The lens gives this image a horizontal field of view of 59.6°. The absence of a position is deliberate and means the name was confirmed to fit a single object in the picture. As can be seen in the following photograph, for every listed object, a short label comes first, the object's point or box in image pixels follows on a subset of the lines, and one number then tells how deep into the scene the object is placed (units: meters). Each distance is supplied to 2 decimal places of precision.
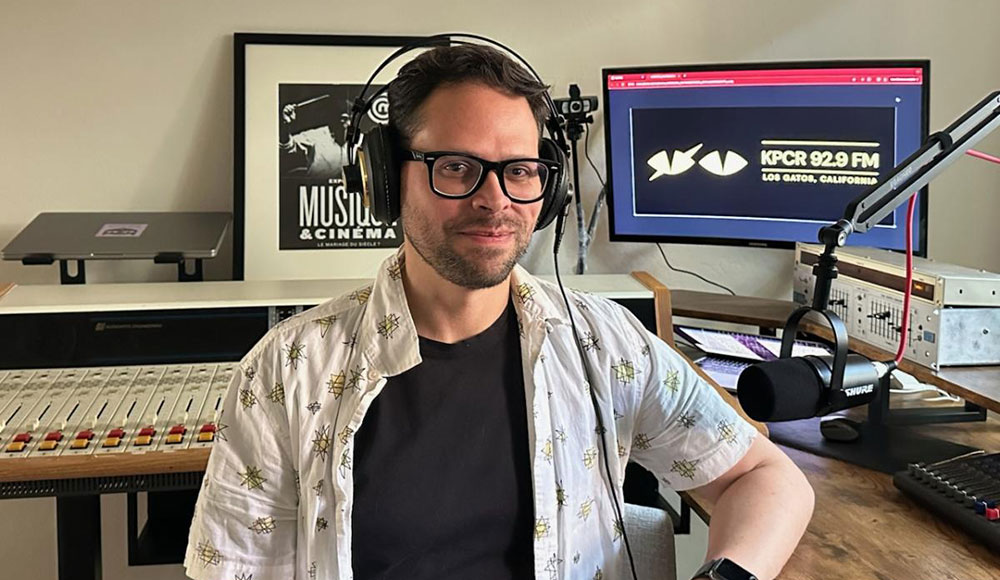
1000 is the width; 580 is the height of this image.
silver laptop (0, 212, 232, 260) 1.62
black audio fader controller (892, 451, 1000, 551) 1.01
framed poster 1.82
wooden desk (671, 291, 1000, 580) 0.97
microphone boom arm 0.95
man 0.98
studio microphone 0.94
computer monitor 1.72
